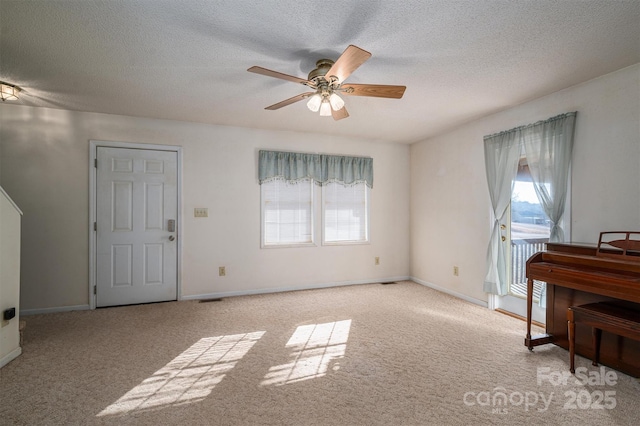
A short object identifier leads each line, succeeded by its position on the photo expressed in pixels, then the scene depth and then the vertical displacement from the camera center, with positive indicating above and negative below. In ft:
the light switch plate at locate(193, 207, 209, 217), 13.72 +0.06
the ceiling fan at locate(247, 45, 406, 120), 6.76 +3.28
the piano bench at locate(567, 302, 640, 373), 6.42 -2.41
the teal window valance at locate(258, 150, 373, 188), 14.74 +2.38
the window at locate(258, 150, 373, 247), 14.96 +0.87
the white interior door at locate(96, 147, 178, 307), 12.53 -0.56
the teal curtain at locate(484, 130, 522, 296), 11.49 +0.84
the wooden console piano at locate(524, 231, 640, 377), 6.73 -1.66
